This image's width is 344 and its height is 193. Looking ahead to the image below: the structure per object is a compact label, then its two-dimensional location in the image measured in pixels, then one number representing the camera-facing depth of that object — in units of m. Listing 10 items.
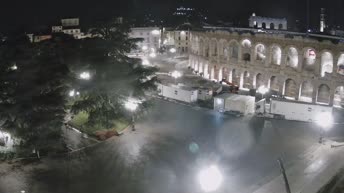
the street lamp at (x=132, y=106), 38.73
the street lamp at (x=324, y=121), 33.09
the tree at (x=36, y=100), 30.80
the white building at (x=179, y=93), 47.75
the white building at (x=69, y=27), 91.59
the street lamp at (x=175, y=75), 61.53
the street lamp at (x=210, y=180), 23.79
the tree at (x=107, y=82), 36.31
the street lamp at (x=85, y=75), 39.39
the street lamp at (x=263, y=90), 50.40
